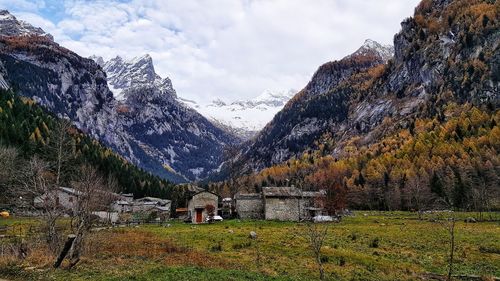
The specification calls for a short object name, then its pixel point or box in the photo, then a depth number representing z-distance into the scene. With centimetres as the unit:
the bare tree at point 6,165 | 6806
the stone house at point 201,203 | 9050
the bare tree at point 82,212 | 2875
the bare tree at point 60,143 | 4127
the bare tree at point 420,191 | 11224
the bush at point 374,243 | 4419
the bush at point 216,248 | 3931
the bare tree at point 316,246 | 2588
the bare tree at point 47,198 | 3120
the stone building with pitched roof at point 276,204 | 8506
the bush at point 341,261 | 3269
